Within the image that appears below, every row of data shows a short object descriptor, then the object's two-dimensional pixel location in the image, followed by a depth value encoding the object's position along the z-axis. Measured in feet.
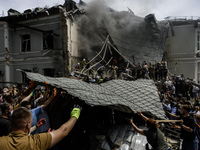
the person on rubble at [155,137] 9.14
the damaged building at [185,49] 56.49
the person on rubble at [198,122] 12.62
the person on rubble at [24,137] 4.91
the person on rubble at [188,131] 11.50
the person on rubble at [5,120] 8.36
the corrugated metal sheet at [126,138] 10.09
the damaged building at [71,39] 40.75
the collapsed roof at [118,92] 8.49
